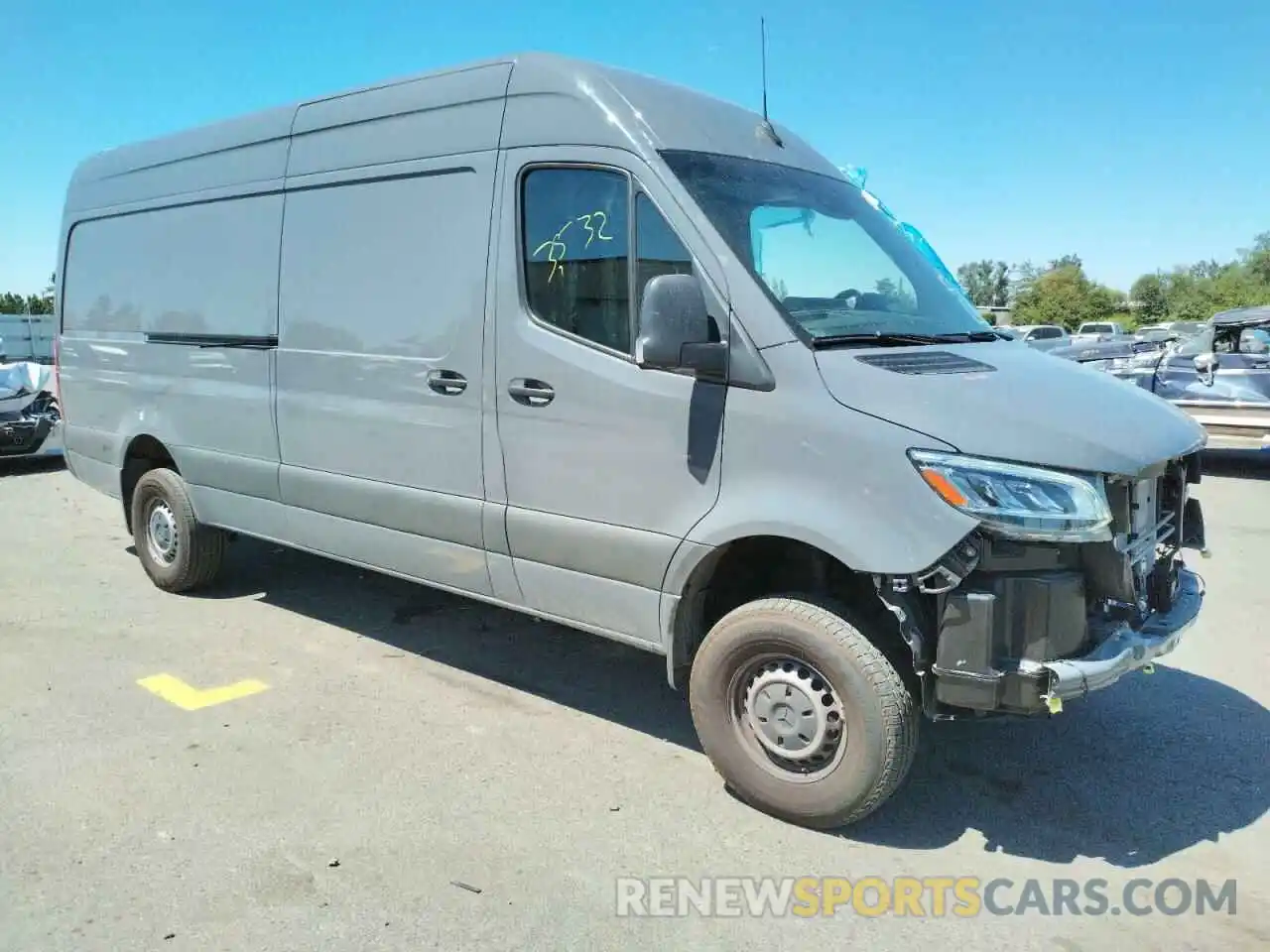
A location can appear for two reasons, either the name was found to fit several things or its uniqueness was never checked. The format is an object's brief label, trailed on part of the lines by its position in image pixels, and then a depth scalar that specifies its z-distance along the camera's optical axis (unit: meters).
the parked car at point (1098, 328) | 41.07
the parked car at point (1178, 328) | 27.58
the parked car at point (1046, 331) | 27.67
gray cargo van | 3.14
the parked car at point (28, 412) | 11.77
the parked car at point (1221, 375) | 11.20
